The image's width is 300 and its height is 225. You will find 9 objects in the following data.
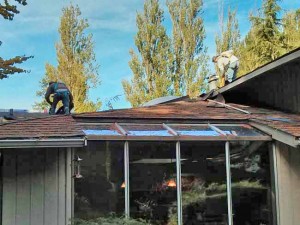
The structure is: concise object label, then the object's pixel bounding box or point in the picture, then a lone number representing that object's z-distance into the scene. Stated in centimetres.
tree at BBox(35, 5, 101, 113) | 2039
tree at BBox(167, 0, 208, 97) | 2125
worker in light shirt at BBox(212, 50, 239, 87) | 1292
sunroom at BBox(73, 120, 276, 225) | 695
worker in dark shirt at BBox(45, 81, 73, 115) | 925
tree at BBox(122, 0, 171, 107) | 2084
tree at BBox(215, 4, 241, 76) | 2262
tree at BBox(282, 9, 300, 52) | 2092
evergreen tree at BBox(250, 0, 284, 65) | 2148
